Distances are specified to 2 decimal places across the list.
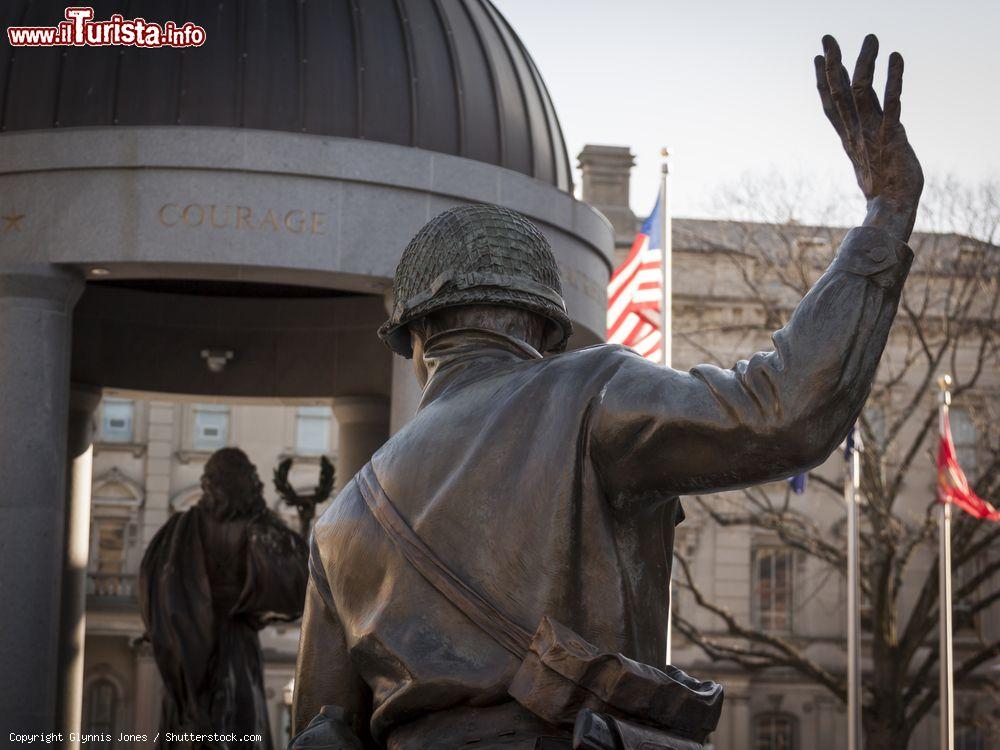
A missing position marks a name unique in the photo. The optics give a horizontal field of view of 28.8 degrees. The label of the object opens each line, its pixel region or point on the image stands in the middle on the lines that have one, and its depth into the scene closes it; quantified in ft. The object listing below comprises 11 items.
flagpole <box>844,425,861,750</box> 93.04
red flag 91.81
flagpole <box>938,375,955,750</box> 97.35
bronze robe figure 44.52
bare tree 108.06
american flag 61.98
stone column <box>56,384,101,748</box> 51.65
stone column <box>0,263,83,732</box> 40.88
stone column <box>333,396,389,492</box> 56.65
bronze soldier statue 10.39
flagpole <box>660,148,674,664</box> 61.46
